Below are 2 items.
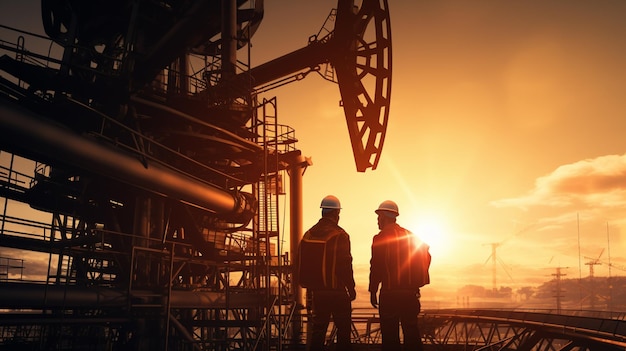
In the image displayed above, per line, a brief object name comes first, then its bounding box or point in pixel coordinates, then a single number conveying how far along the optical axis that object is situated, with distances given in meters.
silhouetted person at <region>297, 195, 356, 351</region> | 6.62
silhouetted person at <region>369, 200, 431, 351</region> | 7.02
